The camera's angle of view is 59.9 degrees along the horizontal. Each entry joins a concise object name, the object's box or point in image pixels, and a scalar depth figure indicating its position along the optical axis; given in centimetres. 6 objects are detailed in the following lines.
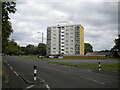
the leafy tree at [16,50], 8660
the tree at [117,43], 5152
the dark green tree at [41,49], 7833
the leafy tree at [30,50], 9690
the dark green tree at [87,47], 7997
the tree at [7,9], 1238
